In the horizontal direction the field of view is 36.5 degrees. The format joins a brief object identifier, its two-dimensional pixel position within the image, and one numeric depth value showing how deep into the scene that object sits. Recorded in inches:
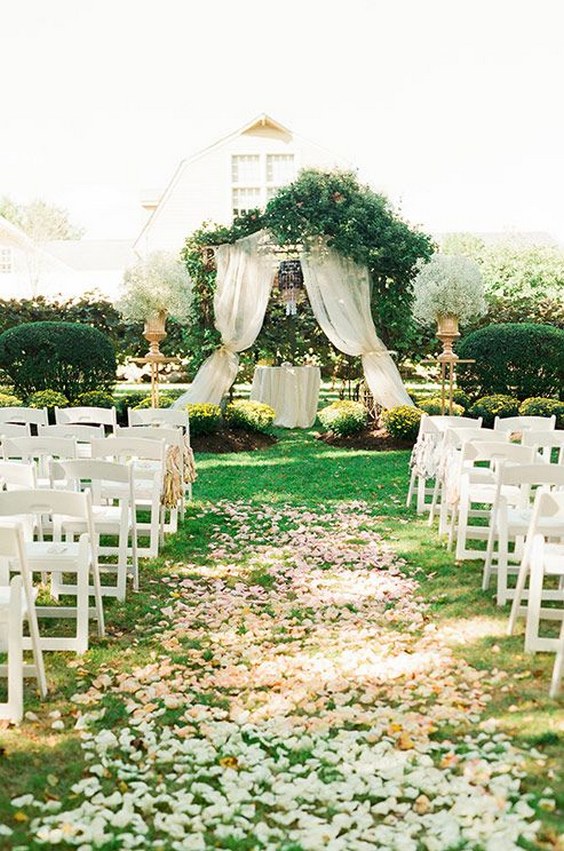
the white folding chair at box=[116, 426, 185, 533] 283.3
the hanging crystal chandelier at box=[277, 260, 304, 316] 550.3
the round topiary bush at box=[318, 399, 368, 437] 530.3
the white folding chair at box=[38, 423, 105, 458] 291.7
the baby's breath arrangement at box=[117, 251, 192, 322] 486.0
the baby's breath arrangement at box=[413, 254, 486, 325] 476.4
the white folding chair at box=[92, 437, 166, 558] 255.4
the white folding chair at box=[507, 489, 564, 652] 174.6
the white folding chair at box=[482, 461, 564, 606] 206.2
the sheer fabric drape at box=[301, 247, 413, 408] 534.3
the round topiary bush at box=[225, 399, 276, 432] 531.5
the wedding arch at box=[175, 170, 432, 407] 526.6
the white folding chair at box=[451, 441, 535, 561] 245.8
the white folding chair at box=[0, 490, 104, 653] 172.7
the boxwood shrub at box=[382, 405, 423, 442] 502.6
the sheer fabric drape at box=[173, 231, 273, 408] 538.0
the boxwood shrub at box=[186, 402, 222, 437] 503.8
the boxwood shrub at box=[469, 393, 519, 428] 553.0
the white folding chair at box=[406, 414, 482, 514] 325.7
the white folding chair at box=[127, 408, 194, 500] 356.8
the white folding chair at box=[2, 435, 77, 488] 254.5
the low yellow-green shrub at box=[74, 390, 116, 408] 558.3
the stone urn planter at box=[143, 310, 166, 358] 491.2
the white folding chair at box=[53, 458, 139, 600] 215.6
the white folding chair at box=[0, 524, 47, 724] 150.6
